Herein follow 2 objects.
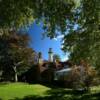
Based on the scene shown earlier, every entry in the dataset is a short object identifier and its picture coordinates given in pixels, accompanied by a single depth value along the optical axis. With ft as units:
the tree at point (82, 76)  45.57
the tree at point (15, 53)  60.56
